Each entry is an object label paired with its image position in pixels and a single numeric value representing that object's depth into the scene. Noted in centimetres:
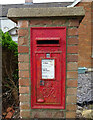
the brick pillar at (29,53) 162
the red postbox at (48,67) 167
